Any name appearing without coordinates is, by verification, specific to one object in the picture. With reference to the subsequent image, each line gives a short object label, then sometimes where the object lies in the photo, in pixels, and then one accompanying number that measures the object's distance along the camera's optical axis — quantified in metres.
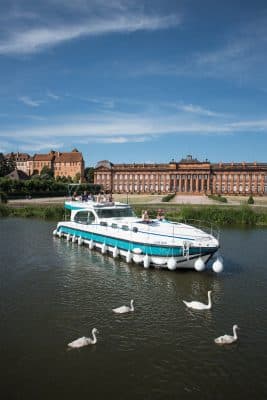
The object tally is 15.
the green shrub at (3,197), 68.50
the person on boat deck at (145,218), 27.02
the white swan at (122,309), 15.43
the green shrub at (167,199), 85.41
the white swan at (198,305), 16.11
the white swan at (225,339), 13.02
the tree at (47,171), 172.25
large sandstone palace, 131.25
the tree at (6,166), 130.41
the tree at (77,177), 154.84
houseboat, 21.77
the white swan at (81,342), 12.55
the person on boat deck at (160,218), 28.65
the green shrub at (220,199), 82.16
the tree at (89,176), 176.12
